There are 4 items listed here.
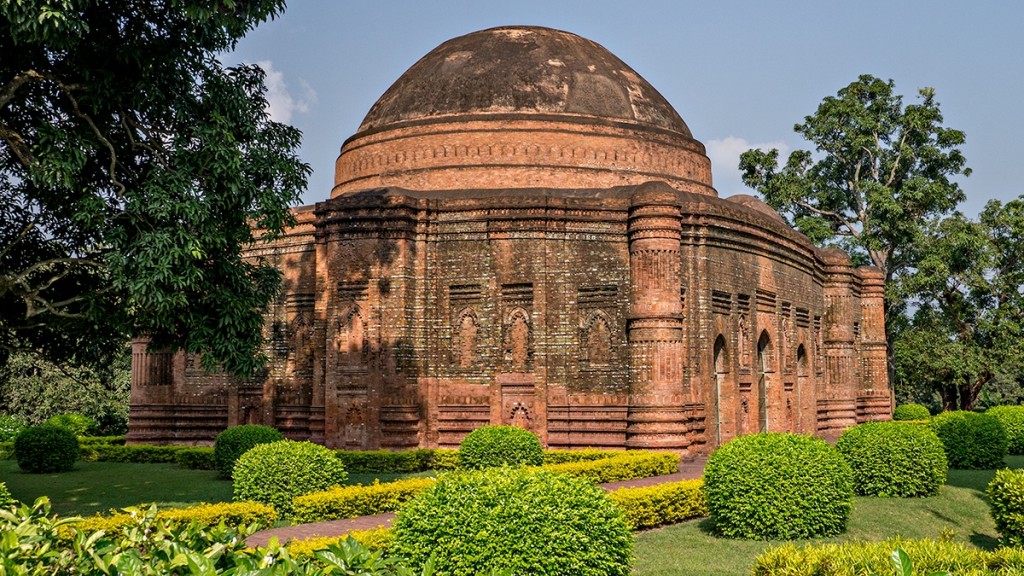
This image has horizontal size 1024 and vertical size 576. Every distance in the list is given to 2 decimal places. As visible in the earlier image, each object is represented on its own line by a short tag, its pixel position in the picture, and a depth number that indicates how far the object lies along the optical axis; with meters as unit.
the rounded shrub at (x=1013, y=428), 20.98
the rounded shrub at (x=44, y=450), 16.50
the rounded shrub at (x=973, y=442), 16.98
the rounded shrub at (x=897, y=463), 12.43
